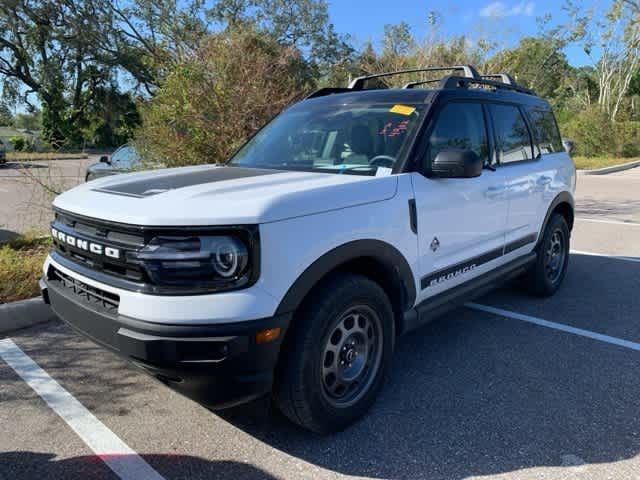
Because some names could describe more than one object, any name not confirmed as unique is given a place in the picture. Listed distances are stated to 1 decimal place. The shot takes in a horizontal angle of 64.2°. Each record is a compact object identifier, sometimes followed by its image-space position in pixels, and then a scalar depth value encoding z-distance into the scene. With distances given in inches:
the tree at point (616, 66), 1185.4
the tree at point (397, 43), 803.4
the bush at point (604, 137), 1090.1
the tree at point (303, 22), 1242.0
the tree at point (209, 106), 287.4
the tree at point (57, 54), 1201.4
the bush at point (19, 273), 175.5
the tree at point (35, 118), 1318.9
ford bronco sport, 88.8
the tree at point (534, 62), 774.5
